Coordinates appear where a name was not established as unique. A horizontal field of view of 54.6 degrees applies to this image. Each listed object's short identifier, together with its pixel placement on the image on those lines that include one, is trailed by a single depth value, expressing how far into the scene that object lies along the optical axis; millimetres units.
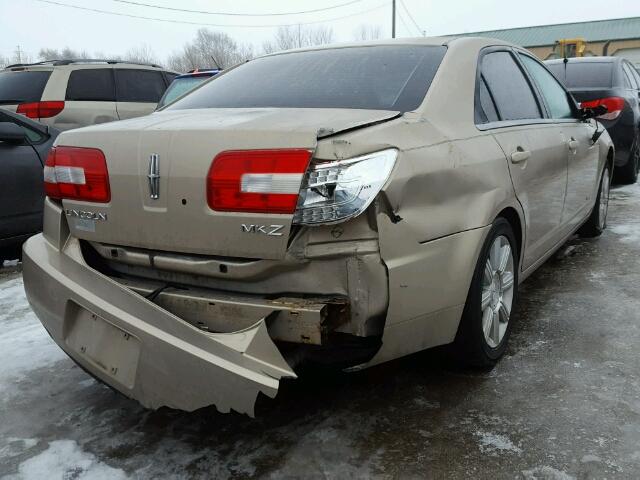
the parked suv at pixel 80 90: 8031
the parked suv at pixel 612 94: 6883
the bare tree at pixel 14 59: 66738
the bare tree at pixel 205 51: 66000
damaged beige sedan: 1996
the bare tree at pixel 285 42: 59331
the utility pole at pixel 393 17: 37016
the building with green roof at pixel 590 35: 50594
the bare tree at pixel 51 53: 71738
